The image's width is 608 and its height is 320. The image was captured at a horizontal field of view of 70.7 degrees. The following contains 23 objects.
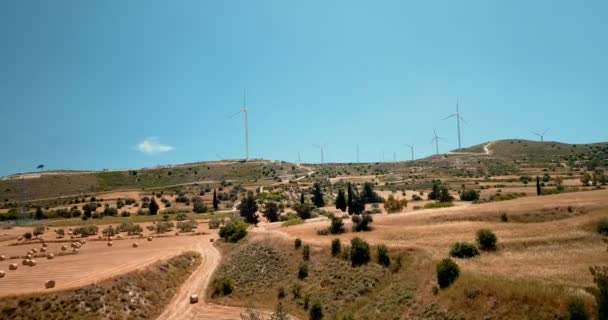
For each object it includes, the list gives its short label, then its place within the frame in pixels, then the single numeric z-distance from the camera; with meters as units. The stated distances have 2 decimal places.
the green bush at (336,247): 50.20
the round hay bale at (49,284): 43.44
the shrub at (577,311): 24.29
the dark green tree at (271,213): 97.44
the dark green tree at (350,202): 90.47
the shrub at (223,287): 50.75
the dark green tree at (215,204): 125.56
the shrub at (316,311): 40.56
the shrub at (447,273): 34.12
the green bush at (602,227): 41.51
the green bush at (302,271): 49.03
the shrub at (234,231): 73.25
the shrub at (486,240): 42.12
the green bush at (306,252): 52.27
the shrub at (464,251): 40.41
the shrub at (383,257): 43.78
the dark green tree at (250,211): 94.94
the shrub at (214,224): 94.32
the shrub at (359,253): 46.17
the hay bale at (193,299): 48.12
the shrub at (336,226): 61.47
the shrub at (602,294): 24.08
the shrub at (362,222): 61.14
